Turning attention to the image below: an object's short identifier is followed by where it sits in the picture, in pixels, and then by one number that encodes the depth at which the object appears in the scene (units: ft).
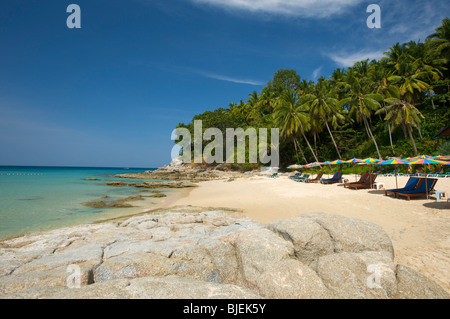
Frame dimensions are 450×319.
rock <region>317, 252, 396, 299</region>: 9.92
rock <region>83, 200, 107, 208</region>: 44.21
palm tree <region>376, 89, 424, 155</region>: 75.31
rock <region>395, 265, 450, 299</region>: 9.66
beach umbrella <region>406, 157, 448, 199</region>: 31.29
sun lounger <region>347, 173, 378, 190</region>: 45.62
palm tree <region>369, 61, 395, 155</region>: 96.59
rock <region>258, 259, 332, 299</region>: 9.84
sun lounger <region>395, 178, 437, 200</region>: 32.36
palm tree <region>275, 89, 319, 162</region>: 103.30
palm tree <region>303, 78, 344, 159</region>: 99.76
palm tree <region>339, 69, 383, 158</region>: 90.66
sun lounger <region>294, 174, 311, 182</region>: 71.72
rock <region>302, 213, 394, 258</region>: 12.95
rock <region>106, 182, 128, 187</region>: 93.04
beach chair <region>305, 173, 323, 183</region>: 66.06
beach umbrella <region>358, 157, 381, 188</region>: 48.48
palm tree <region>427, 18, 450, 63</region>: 87.92
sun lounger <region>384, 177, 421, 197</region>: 34.20
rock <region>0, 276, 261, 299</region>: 7.72
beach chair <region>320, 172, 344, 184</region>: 58.59
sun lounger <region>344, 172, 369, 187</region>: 46.56
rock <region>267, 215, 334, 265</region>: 12.79
